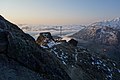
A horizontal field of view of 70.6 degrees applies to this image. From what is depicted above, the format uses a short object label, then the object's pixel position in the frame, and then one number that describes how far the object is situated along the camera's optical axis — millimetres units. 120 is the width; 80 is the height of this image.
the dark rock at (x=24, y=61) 10476
